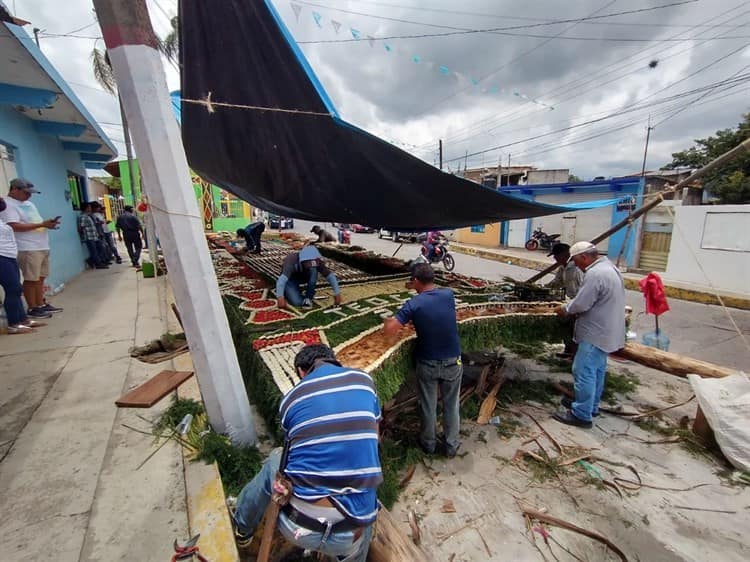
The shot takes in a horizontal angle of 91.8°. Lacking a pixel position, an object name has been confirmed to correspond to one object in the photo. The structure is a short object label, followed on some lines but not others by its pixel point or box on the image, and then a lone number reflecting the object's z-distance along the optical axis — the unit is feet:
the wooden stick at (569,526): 6.95
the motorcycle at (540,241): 47.61
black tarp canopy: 8.99
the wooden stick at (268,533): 4.94
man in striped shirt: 4.75
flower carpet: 8.21
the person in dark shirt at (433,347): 8.51
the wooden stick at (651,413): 11.18
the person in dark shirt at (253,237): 25.85
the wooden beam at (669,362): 10.39
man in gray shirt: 10.02
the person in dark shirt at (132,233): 27.40
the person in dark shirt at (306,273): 12.52
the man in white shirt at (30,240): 12.31
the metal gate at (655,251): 33.99
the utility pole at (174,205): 5.39
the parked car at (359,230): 84.68
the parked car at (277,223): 87.73
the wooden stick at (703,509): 7.95
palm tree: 35.01
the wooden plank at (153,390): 7.92
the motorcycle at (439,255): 36.50
